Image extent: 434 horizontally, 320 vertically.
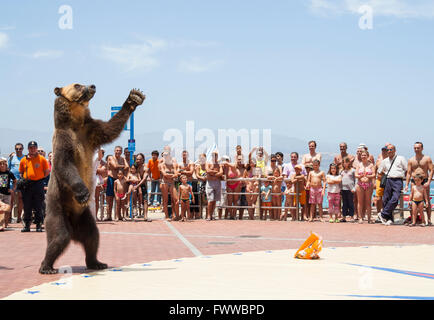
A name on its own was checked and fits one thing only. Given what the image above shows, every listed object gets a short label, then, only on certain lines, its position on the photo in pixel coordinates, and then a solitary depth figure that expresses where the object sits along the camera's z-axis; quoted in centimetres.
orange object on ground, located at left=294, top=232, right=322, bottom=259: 859
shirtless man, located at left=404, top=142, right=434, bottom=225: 1526
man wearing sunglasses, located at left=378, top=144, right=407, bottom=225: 1548
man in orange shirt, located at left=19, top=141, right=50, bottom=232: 1357
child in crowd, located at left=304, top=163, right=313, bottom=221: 1712
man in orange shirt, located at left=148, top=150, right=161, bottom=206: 1794
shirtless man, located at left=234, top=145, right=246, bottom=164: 1765
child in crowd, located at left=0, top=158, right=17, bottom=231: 1431
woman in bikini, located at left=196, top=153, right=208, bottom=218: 1805
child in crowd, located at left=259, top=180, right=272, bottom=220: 1726
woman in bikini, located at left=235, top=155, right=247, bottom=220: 1762
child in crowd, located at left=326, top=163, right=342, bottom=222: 1631
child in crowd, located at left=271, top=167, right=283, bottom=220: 1706
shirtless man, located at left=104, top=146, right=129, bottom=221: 1700
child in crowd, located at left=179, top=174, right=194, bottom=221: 1672
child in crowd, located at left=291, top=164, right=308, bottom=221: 1688
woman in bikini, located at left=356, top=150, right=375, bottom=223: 1602
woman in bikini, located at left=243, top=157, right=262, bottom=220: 1777
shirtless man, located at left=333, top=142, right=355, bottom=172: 1678
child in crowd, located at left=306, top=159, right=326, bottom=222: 1658
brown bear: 704
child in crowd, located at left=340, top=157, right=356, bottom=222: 1636
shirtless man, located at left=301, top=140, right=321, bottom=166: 1716
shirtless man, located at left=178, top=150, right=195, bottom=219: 1723
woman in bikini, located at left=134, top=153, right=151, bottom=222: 1712
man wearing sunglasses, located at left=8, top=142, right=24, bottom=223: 1594
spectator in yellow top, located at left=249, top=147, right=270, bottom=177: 1784
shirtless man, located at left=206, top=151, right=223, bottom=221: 1714
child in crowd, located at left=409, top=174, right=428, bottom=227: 1511
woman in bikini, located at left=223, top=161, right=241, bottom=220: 1759
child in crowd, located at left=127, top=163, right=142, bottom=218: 1700
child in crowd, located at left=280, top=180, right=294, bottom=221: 1710
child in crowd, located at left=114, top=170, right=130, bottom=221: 1692
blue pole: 1833
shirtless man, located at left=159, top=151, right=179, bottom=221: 1697
